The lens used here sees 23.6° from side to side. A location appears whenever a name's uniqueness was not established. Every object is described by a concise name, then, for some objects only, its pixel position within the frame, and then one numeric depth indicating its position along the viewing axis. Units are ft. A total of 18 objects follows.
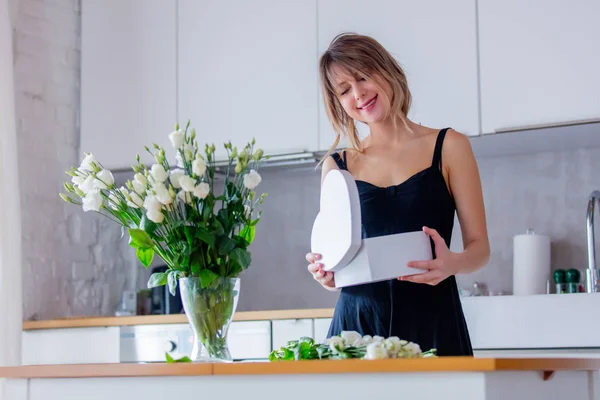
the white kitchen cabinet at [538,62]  15.95
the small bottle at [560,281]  16.71
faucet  16.37
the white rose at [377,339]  9.40
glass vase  10.56
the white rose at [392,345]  9.15
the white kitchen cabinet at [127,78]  18.81
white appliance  16.52
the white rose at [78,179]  11.00
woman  11.69
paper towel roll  16.86
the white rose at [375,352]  9.09
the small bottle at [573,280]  16.66
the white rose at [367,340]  9.59
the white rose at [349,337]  9.60
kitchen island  8.68
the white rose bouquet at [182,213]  10.65
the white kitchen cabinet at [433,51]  16.62
